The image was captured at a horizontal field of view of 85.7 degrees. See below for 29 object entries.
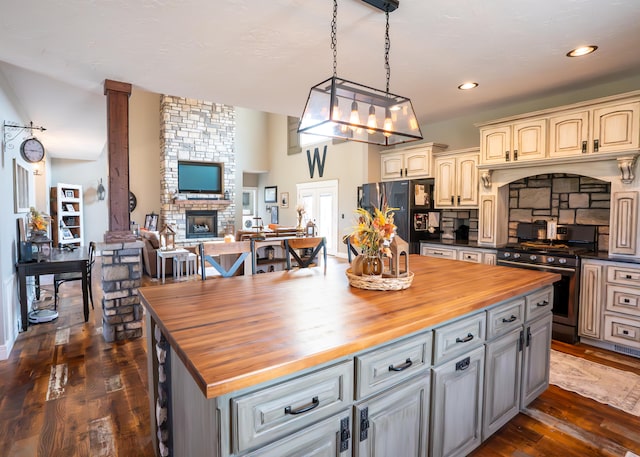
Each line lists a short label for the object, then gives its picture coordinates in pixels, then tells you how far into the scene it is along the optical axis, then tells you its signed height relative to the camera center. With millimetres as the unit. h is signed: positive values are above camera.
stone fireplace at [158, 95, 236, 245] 9070 +1598
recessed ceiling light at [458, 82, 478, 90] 3637 +1378
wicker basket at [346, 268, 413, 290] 1955 -391
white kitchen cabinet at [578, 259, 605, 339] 3291 -806
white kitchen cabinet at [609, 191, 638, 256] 3152 -81
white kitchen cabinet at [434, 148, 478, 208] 4566 +494
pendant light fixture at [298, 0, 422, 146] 2039 +656
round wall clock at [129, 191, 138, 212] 9055 +320
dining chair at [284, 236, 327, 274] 2916 -279
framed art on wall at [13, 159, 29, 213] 3734 +294
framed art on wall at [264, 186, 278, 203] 10594 +615
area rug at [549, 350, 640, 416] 2477 -1317
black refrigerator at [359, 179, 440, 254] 4980 +81
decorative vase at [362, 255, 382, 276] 2084 -308
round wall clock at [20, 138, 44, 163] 4184 +784
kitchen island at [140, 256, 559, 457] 1062 -564
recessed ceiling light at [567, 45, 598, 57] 2763 +1348
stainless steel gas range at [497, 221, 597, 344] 3406 -462
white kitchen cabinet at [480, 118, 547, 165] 3752 +844
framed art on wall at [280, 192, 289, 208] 10086 +434
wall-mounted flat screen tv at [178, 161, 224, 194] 9359 +1010
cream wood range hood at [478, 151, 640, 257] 3215 +329
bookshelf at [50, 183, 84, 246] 7645 -25
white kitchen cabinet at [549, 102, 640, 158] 3119 +825
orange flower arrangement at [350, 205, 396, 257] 1995 -113
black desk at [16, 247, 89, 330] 3607 -609
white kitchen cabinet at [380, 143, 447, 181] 5102 +820
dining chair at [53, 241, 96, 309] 4253 -816
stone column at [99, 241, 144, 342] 3488 -789
